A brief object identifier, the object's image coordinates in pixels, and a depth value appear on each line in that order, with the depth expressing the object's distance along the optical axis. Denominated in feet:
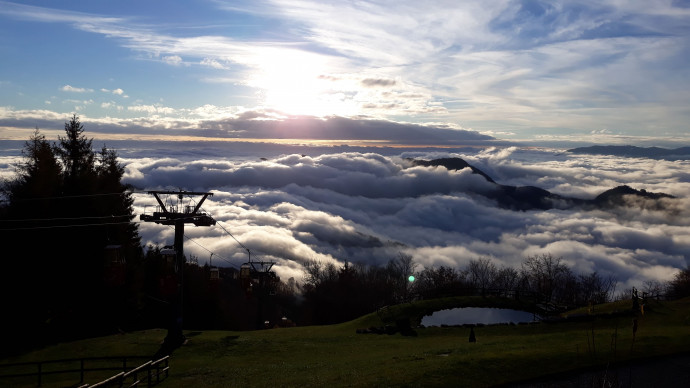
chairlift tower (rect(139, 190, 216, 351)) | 111.55
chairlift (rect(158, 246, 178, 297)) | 103.50
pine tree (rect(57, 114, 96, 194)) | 143.79
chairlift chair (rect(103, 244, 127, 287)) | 90.17
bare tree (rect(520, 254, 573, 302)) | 402.72
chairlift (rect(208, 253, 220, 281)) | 116.18
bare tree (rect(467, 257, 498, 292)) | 455.30
